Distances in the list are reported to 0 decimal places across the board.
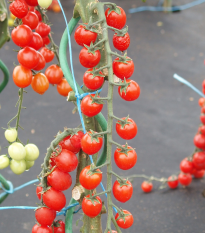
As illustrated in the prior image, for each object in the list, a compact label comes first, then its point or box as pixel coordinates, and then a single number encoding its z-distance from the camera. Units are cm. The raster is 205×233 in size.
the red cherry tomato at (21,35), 105
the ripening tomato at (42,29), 115
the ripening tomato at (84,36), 99
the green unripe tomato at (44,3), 106
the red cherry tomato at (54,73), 117
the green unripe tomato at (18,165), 116
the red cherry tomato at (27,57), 107
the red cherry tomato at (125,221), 102
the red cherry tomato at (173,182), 196
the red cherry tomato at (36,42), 109
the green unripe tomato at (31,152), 115
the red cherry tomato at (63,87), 117
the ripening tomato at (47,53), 118
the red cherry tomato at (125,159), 99
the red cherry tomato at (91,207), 101
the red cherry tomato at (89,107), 98
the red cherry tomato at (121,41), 100
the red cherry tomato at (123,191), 100
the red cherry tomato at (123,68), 99
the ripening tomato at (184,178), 193
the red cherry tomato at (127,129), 99
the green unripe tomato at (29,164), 118
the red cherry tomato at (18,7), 106
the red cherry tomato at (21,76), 108
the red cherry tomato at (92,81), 99
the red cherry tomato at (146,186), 195
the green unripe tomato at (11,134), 113
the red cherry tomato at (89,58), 99
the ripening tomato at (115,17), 101
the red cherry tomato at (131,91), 98
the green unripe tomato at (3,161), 116
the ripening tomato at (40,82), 113
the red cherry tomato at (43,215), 106
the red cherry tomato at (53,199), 104
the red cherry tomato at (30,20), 111
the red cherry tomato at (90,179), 98
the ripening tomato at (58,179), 104
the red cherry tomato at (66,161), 102
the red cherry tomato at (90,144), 98
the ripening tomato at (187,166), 192
